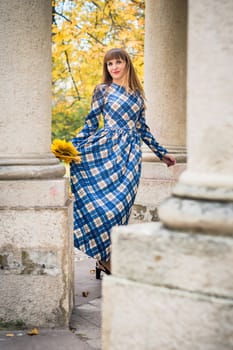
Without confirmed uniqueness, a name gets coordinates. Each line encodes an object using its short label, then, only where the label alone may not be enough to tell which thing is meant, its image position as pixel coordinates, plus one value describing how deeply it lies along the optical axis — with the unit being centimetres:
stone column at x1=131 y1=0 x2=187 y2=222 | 597
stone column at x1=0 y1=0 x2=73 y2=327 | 380
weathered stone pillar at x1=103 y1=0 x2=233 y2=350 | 196
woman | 454
